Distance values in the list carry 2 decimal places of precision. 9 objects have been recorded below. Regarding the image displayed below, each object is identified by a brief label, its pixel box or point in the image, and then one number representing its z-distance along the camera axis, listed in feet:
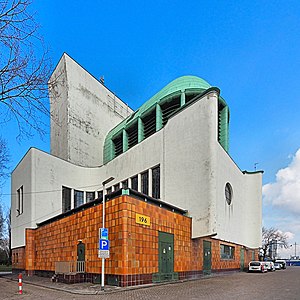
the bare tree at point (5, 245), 226.58
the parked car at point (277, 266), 150.32
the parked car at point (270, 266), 122.50
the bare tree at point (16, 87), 21.67
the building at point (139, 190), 64.54
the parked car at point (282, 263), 164.08
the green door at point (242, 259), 117.42
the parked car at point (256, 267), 111.65
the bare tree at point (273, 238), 259.60
